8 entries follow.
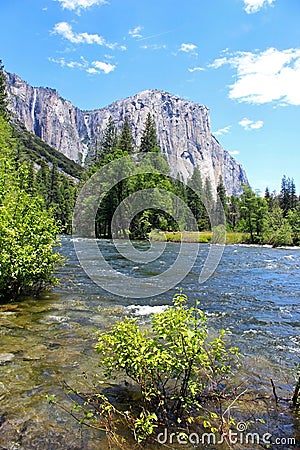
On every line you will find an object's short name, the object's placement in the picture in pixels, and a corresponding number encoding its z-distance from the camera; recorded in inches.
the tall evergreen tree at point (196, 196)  4288.9
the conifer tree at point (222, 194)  4555.6
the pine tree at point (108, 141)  2967.5
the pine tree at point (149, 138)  2878.9
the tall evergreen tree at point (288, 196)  4309.3
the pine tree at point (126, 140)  2824.8
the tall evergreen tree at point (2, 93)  1996.8
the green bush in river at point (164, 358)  207.2
